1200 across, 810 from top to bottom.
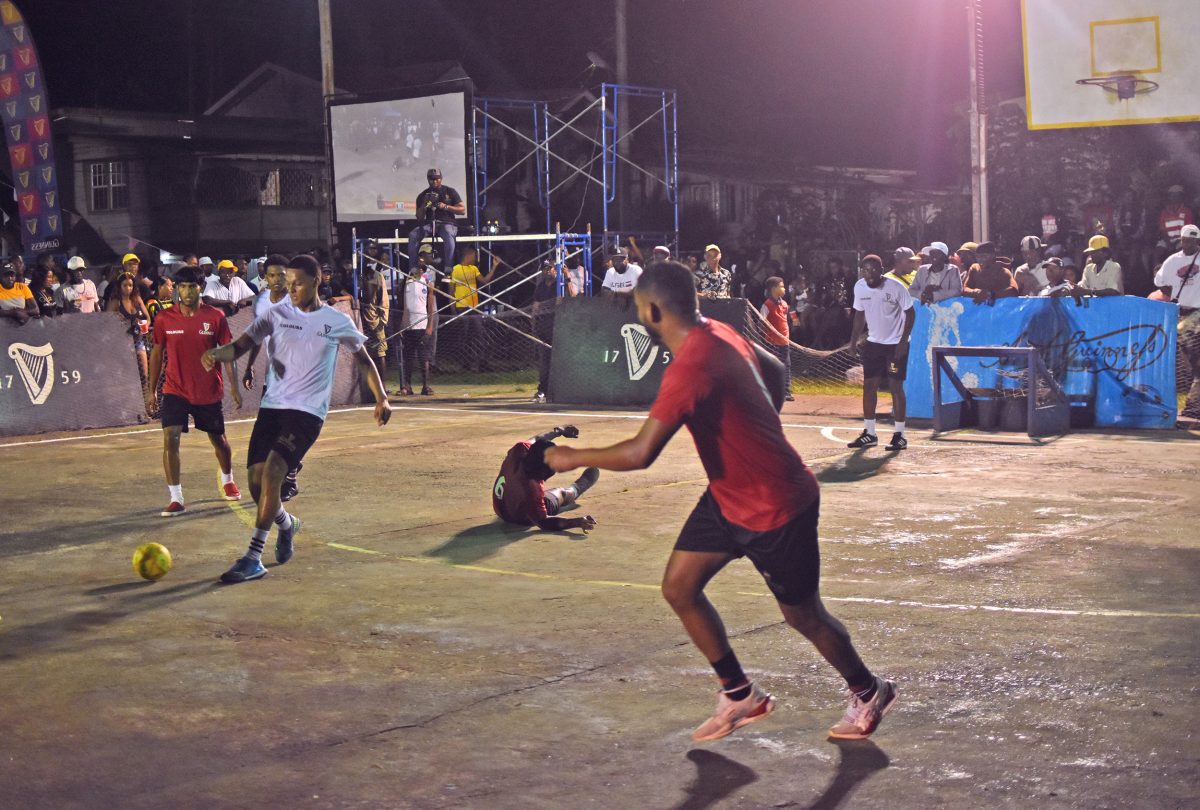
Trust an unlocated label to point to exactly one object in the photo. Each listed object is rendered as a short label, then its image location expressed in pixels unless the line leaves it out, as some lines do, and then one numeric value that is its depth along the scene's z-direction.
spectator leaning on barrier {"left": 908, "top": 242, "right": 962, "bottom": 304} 17.47
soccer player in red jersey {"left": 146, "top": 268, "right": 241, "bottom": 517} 11.45
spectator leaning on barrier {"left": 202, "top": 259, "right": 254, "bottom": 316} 20.25
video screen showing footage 26.09
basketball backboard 19.38
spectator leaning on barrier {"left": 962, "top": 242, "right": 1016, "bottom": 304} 16.67
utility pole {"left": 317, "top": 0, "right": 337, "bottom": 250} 28.95
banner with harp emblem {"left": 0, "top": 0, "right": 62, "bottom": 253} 27.59
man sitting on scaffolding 24.00
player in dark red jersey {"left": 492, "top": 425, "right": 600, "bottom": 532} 10.07
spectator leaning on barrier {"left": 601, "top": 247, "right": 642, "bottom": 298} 19.69
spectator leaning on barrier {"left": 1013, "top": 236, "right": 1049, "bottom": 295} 18.67
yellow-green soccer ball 8.66
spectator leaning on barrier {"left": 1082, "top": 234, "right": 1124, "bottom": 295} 18.50
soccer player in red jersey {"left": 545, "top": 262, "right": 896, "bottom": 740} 5.26
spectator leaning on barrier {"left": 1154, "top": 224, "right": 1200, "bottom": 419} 15.88
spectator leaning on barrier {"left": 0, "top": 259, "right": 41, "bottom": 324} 19.47
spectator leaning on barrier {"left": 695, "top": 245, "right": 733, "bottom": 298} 20.20
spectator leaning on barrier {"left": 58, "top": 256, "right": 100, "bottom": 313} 22.19
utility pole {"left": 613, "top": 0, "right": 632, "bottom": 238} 28.95
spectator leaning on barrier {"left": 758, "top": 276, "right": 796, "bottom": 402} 19.14
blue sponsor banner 15.59
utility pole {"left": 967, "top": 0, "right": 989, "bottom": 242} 20.14
